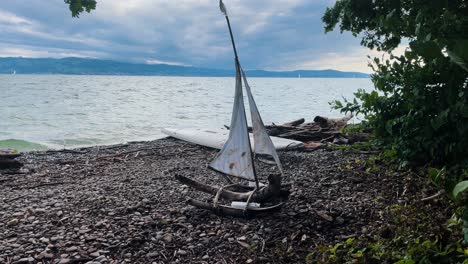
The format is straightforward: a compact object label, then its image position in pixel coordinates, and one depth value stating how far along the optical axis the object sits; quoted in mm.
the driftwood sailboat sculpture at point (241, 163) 6758
